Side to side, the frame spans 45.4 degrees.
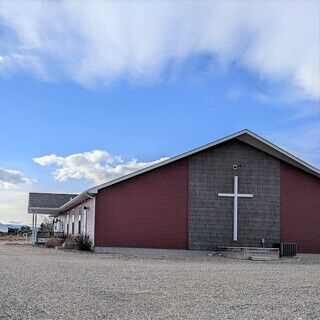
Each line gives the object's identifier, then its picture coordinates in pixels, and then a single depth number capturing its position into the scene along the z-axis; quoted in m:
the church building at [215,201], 17.83
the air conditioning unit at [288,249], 17.89
